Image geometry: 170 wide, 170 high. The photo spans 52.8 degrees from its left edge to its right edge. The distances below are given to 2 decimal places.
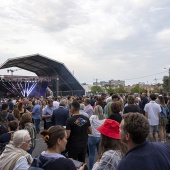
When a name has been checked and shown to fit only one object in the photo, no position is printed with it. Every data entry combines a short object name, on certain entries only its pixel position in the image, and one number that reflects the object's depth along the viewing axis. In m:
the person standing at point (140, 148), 1.25
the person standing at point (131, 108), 4.36
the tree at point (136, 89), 61.62
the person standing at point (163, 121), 5.62
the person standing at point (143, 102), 7.57
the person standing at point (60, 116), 4.37
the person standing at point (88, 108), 5.25
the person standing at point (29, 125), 3.44
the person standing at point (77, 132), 3.36
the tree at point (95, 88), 62.60
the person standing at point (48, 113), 5.46
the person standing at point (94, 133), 3.79
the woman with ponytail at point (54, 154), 1.63
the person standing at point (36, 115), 7.26
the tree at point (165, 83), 44.98
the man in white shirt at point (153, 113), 5.23
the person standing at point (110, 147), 1.70
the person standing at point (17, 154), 2.03
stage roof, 22.43
